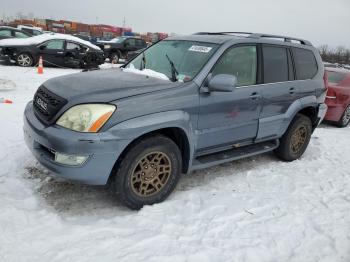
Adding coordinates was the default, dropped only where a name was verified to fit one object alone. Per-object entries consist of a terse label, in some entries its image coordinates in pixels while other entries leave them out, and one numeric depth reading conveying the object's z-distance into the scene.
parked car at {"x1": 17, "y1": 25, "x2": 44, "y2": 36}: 22.89
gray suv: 3.46
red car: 8.81
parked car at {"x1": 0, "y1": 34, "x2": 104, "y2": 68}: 14.35
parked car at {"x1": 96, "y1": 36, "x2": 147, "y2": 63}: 21.28
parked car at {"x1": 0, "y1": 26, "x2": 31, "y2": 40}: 16.94
